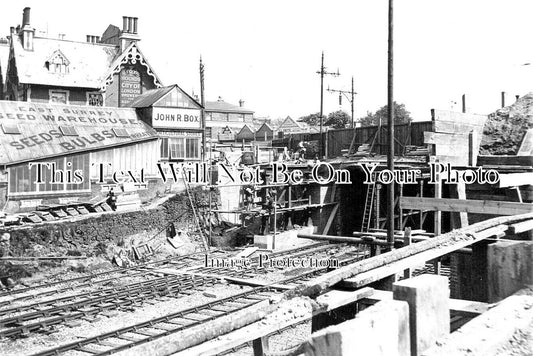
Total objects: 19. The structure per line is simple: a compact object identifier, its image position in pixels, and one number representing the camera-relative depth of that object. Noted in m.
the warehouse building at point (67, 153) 23.41
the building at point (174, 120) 31.22
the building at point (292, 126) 79.86
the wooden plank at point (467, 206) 7.76
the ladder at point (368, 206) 23.59
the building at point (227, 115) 85.50
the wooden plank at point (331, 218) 26.89
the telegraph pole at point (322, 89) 36.28
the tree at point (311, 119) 94.78
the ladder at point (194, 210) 25.13
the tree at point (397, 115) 74.98
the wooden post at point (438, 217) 10.85
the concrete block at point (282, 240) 23.66
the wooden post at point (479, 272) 5.35
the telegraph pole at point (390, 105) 12.38
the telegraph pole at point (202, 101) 33.35
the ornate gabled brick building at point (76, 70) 35.88
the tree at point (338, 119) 76.07
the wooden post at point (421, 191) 22.21
